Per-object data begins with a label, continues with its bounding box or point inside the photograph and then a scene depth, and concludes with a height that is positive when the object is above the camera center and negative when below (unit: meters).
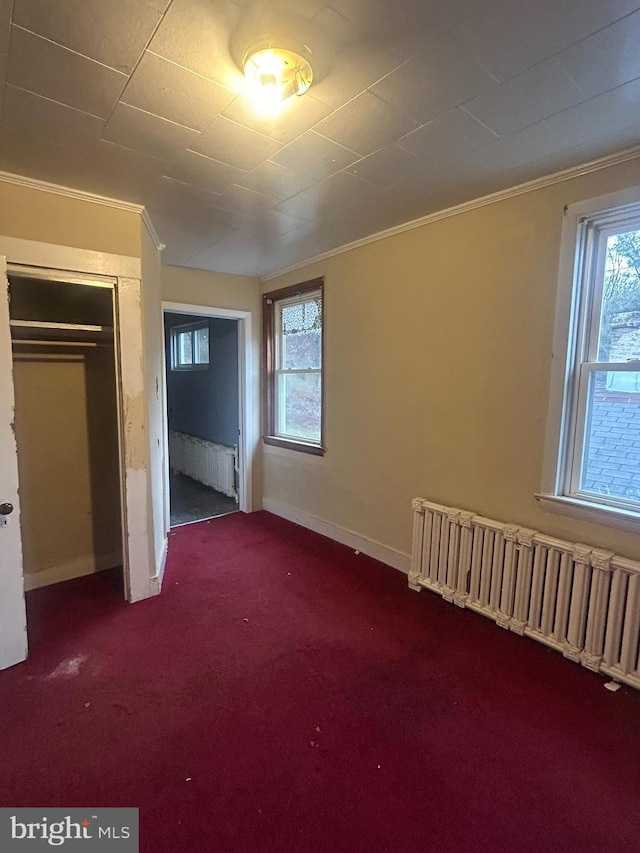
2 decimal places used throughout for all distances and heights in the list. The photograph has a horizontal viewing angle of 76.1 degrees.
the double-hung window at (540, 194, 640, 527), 2.04 +0.05
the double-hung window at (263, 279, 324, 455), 3.96 +0.09
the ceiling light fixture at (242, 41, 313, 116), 1.33 +1.03
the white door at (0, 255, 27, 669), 2.02 -0.80
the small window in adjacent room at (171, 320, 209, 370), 5.63 +0.39
